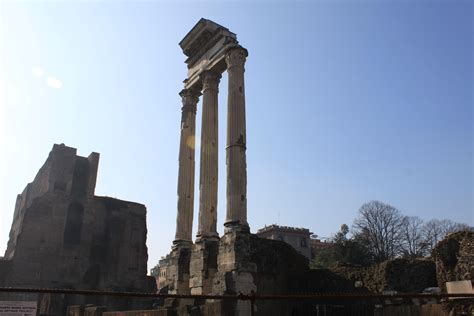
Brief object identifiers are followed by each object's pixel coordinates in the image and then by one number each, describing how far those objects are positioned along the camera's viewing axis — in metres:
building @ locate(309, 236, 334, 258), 62.97
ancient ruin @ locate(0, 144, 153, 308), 30.14
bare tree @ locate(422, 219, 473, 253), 45.81
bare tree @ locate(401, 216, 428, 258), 42.66
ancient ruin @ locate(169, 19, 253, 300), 13.18
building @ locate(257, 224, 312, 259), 56.84
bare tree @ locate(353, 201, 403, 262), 41.28
